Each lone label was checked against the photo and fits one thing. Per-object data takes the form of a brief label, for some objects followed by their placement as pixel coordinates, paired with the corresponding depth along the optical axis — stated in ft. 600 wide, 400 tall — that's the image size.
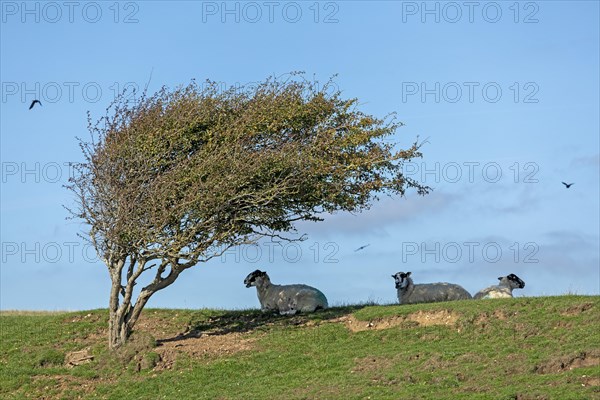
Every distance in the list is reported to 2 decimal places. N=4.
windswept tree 130.31
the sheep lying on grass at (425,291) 145.07
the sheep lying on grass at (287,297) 145.69
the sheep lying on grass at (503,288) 141.79
